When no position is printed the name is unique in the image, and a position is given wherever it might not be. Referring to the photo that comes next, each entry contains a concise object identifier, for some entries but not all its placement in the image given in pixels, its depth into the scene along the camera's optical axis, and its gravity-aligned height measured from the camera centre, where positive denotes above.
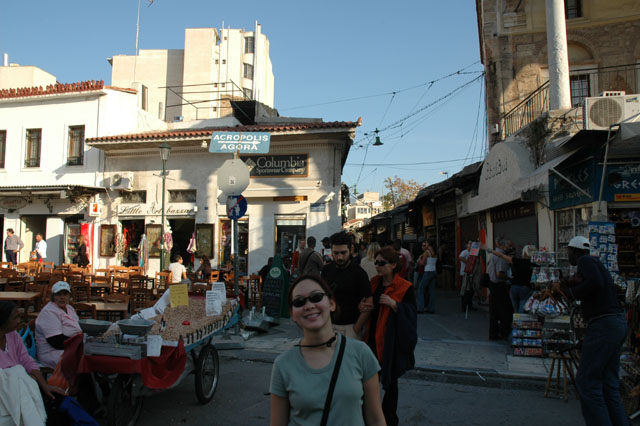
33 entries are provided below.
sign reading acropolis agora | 10.85 +2.58
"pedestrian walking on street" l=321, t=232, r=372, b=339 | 4.17 -0.34
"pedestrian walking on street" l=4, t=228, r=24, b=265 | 15.33 +0.10
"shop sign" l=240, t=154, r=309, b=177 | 15.76 +2.92
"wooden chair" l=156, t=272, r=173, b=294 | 10.76 -0.73
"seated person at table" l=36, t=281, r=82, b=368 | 4.47 -0.78
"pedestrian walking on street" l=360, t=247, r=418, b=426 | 3.83 -0.66
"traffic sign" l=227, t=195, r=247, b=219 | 8.71 +0.83
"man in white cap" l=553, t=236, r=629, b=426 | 3.78 -0.81
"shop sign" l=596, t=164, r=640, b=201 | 7.93 +1.16
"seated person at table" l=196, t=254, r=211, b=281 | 12.67 -0.58
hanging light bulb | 18.75 +4.37
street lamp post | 13.68 +2.86
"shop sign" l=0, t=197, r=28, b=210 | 17.84 +1.82
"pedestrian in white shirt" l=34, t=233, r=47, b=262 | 15.23 +0.00
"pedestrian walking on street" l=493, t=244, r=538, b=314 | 7.85 -0.48
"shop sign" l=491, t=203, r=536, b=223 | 10.68 +0.94
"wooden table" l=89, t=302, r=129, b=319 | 6.73 -0.87
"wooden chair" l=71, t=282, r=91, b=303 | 8.83 -0.87
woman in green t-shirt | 1.87 -0.53
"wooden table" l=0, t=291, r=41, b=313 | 7.58 -0.80
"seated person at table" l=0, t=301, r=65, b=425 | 2.96 -0.93
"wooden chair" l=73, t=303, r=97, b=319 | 5.72 -0.74
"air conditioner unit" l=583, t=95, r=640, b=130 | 8.48 +2.60
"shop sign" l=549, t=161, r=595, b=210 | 8.19 +1.20
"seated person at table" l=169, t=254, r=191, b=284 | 10.84 -0.50
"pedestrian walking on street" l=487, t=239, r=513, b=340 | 8.24 -0.94
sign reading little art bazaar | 16.44 +1.43
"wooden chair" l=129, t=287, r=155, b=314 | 8.20 -0.91
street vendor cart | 3.89 -0.96
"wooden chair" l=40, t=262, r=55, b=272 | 13.41 -0.58
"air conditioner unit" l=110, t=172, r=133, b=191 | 16.77 +2.49
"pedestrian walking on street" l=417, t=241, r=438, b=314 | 10.95 -0.76
